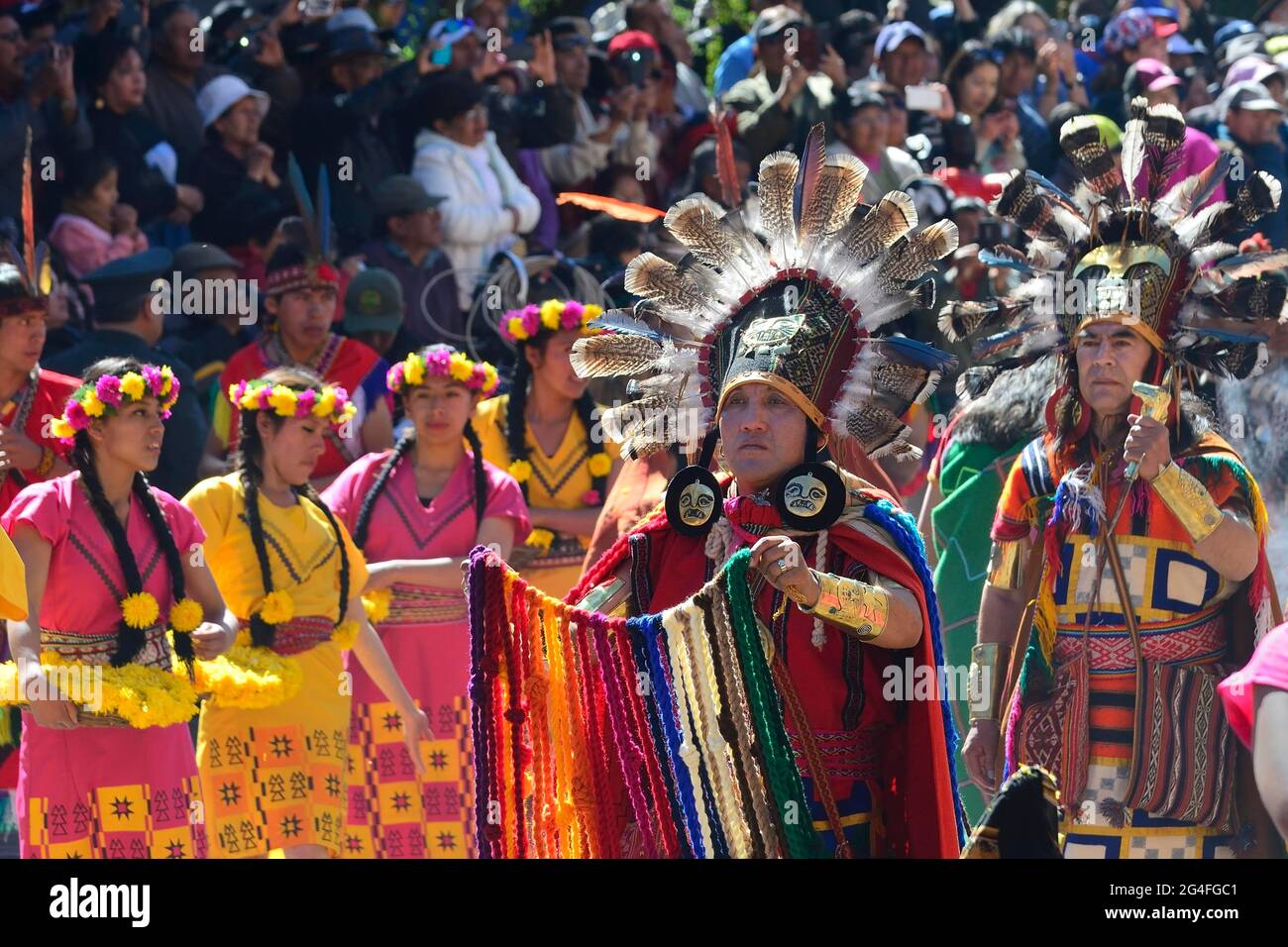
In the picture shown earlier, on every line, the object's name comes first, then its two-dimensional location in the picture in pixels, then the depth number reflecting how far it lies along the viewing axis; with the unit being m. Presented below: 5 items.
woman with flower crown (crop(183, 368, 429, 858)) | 14.10
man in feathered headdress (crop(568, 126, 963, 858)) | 8.84
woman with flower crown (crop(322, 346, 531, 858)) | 15.23
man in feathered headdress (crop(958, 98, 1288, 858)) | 11.02
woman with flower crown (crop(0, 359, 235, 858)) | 12.28
